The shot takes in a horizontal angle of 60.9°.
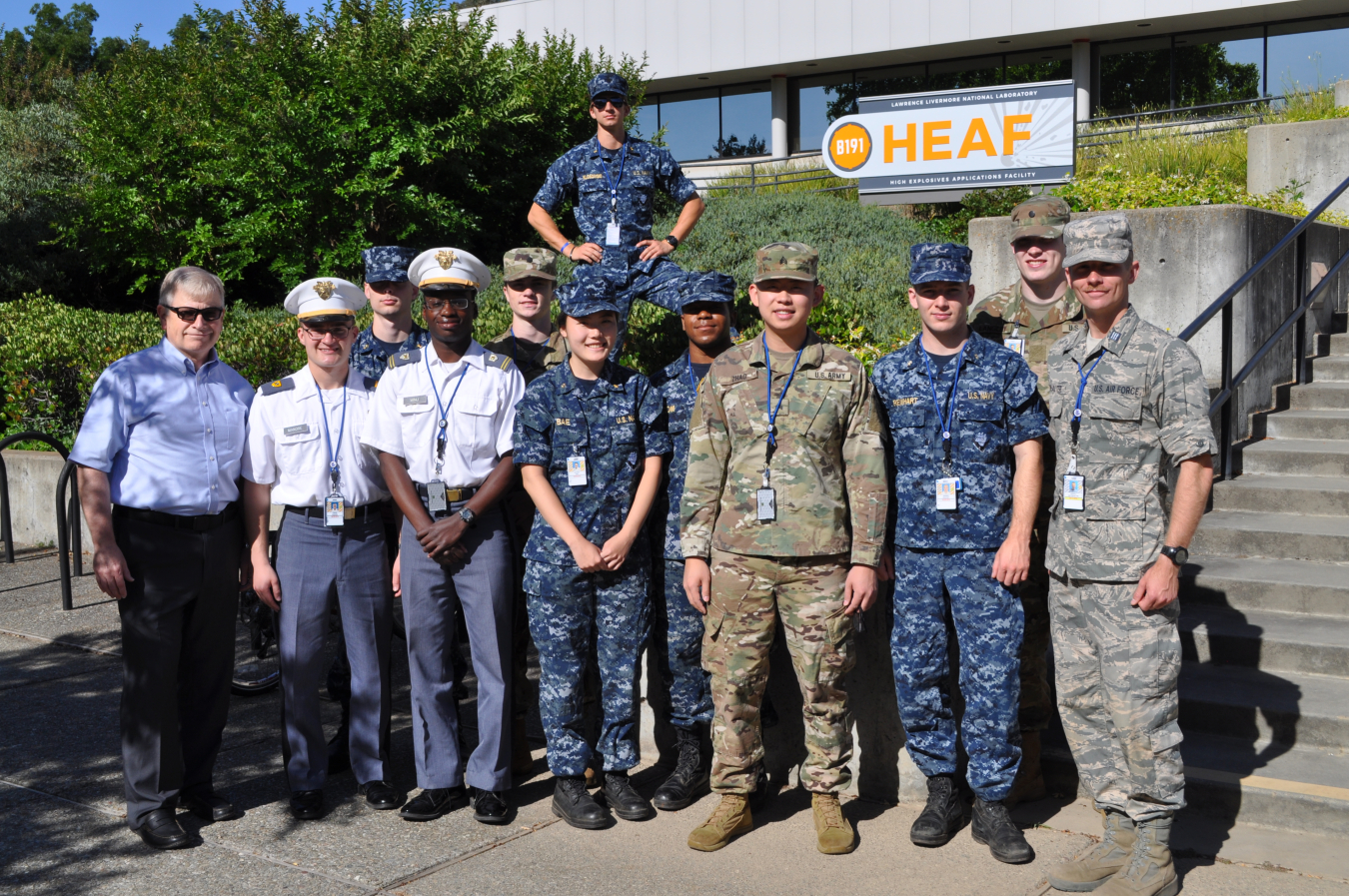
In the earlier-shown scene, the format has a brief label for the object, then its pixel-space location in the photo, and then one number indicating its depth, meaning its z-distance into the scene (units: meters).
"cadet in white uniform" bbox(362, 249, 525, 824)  4.61
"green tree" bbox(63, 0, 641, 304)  11.99
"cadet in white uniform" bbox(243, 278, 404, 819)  4.68
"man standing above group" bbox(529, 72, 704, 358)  6.16
